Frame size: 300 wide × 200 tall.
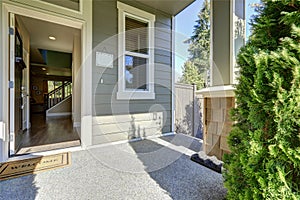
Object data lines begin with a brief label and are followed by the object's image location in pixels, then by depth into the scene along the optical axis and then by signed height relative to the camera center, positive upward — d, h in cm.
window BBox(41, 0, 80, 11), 264 +153
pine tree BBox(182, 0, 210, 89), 474 +196
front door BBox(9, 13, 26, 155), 247 +0
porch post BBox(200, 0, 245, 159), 223 +46
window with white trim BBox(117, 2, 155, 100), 335 +95
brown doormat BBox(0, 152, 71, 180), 199 -88
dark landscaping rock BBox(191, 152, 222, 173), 208 -83
